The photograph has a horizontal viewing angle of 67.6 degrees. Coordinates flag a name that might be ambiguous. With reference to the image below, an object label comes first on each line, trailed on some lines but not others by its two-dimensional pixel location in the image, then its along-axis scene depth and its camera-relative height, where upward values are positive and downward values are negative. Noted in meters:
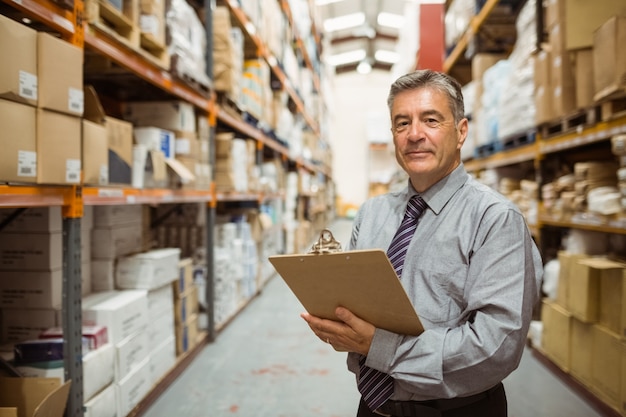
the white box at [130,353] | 2.37 -0.79
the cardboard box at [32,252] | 2.26 -0.22
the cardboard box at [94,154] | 2.02 +0.24
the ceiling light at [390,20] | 16.09 +6.56
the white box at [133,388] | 2.39 -0.98
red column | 6.68 +2.41
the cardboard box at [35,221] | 2.28 -0.07
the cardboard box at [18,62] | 1.57 +0.50
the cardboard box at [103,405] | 2.09 -0.92
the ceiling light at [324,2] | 13.83 +6.15
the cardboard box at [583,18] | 2.97 +1.19
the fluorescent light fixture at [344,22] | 16.28 +6.55
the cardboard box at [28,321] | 2.30 -0.56
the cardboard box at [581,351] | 2.80 -0.91
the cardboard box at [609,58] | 2.40 +0.79
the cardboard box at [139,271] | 2.81 -0.39
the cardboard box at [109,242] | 2.85 -0.22
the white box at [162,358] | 2.85 -0.97
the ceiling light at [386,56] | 19.61 +6.36
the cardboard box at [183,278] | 3.29 -0.53
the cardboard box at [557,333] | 3.06 -0.89
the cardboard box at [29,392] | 1.85 -0.73
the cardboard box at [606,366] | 2.50 -0.90
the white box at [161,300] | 2.87 -0.60
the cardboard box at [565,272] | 2.98 -0.45
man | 1.16 -0.21
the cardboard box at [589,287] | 2.74 -0.49
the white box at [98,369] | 2.09 -0.76
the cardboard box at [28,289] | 2.28 -0.40
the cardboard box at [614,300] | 2.49 -0.53
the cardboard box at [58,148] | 1.75 +0.23
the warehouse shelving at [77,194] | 1.75 +0.06
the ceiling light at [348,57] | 19.72 +6.35
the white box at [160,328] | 2.85 -0.78
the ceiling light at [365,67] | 20.42 +6.10
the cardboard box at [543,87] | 3.31 +0.85
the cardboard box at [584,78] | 2.88 +0.78
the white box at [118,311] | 2.33 -0.54
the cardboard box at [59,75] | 1.73 +0.51
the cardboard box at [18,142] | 1.58 +0.23
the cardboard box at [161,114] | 3.33 +0.66
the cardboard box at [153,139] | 2.94 +0.43
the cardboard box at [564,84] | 3.09 +0.81
